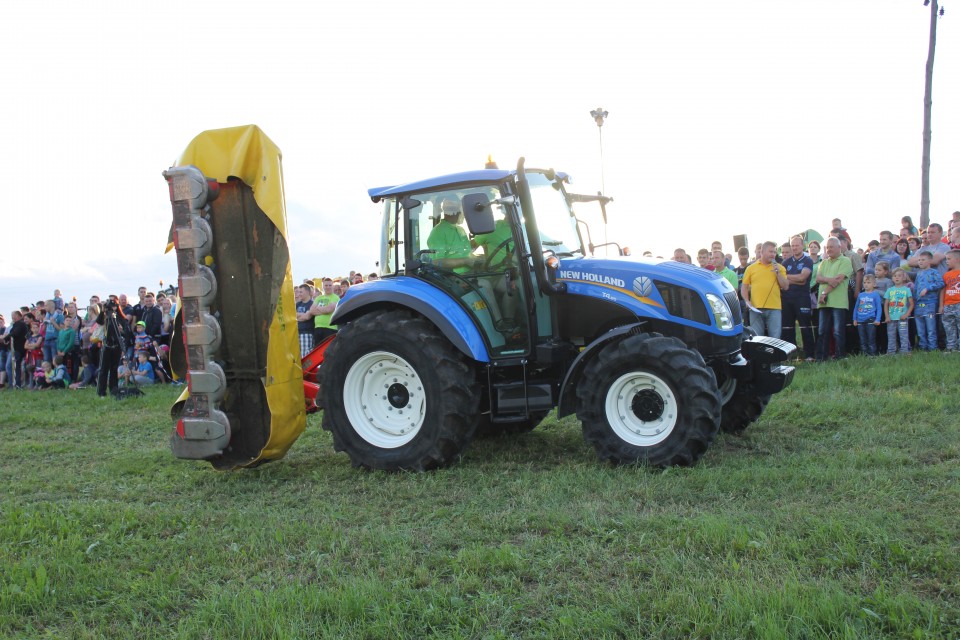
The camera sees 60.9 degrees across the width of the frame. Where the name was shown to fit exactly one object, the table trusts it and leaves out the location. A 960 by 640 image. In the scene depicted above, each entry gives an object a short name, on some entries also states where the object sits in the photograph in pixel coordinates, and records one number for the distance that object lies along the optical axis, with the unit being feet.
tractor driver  22.24
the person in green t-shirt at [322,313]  42.04
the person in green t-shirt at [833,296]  36.14
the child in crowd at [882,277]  35.94
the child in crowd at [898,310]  34.58
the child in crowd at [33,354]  57.11
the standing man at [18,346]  58.59
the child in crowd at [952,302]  32.96
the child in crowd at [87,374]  53.88
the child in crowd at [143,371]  49.37
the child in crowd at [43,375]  55.98
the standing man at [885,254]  36.78
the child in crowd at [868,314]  35.58
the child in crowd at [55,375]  54.75
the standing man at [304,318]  43.42
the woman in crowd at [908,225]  39.25
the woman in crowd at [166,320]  50.60
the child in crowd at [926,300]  33.88
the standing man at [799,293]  37.78
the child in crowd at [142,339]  49.70
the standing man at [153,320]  50.49
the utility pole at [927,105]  55.36
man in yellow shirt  36.55
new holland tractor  20.40
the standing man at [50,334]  56.34
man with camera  45.03
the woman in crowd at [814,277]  38.56
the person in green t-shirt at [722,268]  37.99
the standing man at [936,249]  34.50
